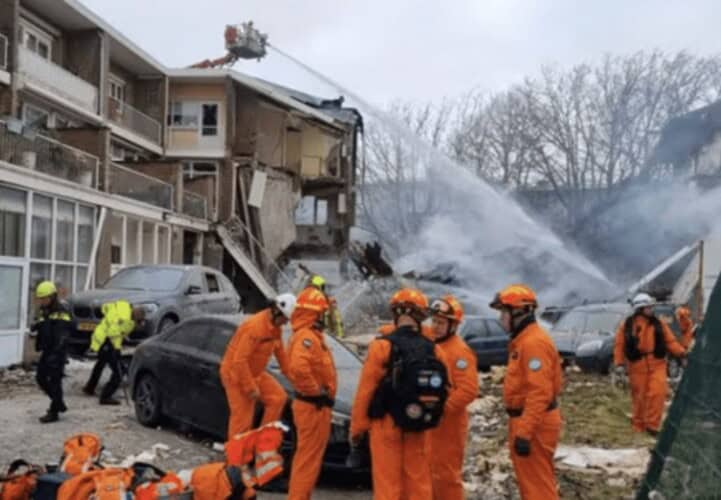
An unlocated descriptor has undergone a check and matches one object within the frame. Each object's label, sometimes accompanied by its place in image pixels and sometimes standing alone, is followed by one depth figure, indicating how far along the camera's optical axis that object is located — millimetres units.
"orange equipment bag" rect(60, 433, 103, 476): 4648
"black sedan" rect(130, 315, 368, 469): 7836
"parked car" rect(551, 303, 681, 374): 15016
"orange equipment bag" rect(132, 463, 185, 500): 4059
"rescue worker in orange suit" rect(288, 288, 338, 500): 5773
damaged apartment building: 16016
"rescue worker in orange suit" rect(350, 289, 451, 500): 5156
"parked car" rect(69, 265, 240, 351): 13023
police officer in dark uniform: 8898
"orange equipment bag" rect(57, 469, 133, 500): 4055
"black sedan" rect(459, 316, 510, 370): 16859
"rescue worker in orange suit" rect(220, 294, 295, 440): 6539
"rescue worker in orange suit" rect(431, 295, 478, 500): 5738
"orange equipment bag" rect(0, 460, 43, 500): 4656
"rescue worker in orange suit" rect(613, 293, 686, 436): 9164
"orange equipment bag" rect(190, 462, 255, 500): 4094
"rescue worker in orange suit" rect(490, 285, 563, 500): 5285
